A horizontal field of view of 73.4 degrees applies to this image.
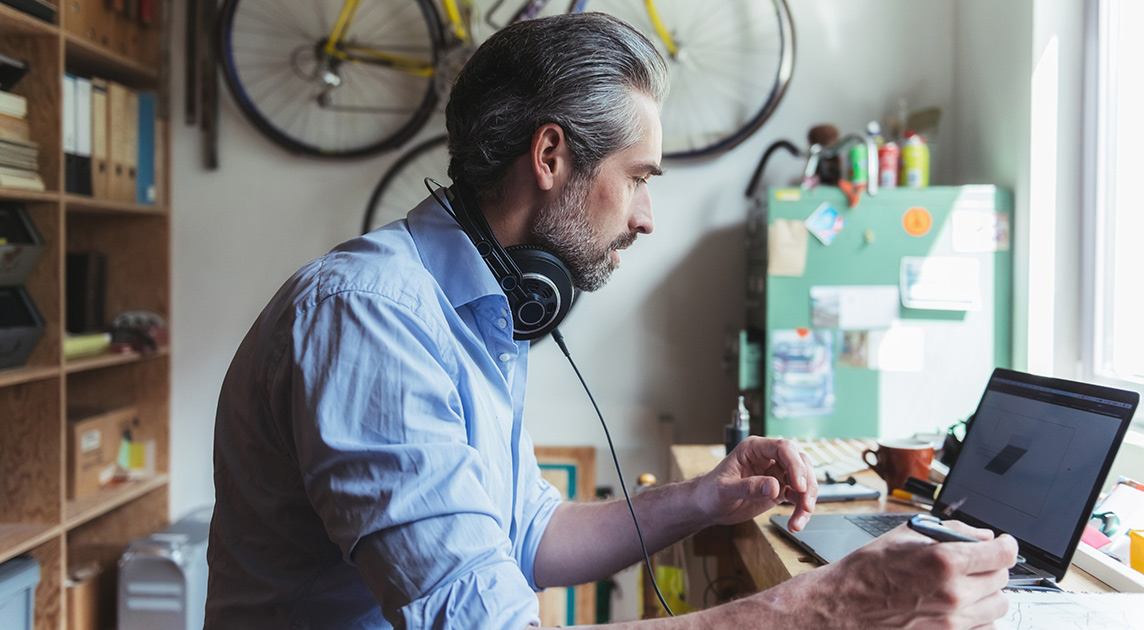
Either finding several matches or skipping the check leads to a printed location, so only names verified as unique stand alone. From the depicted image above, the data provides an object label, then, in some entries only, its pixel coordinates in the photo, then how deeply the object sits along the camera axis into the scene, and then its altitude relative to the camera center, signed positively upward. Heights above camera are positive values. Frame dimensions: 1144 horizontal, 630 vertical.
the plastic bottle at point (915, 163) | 2.08 +0.39
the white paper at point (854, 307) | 2.03 +0.00
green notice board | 1.99 -0.02
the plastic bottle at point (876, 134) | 2.10 +0.48
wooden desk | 1.03 -0.36
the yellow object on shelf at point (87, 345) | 2.20 -0.14
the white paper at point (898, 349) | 2.04 -0.11
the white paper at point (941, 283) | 1.99 +0.06
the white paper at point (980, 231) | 1.95 +0.20
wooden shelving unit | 2.02 -0.19
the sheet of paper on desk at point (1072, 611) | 0.82 -0.34
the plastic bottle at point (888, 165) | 2.08 +0.39
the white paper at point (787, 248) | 2.01 +0.15
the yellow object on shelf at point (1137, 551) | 1.03 -0.33
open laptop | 0.95 -0.23
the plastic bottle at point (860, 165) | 2.01 +0.37
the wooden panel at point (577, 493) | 2.40 -0.62
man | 0.68 -0.14
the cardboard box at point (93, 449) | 2.25 -0.46
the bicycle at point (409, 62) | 2.43 +0.77
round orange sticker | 2.00 +0.22
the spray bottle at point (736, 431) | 1.59 -0.26
